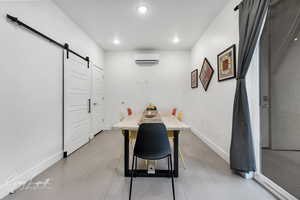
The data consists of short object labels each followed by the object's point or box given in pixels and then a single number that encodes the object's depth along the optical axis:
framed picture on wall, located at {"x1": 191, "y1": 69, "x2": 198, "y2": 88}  4.05
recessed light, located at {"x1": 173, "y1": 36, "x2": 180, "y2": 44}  3.80
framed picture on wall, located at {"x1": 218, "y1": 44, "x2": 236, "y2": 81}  2.21
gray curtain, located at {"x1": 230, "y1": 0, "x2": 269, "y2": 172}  1.74
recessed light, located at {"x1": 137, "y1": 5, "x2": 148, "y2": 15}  2.45
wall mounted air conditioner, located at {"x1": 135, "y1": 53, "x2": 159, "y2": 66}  4.52
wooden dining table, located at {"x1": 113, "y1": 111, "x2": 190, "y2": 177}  1.84
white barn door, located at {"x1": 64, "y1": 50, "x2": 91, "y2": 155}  2.66
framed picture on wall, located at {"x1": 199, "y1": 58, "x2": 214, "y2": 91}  3.10
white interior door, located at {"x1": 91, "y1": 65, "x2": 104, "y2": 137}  3.96
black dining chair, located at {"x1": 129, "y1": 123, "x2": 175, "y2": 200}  1.50
